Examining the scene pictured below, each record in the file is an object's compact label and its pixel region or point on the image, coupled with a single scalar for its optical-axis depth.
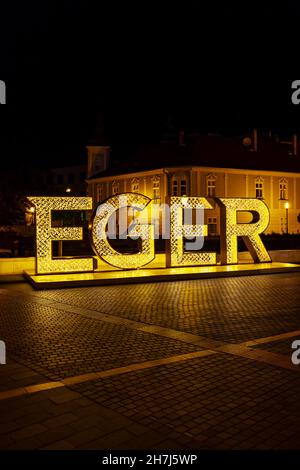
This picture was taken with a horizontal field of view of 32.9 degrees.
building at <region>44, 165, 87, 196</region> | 82.00
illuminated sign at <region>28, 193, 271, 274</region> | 18.81
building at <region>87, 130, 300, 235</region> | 49.19
